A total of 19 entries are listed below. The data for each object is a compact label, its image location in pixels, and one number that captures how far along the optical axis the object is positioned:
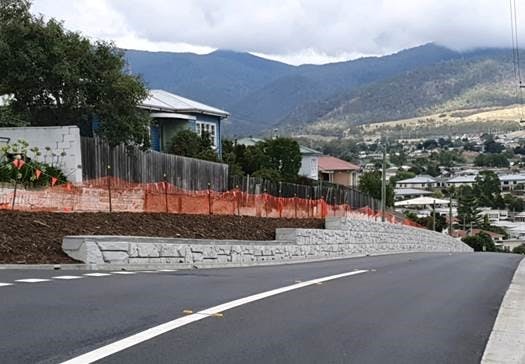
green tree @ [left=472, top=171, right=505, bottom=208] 138.00
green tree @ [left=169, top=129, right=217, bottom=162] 43.94
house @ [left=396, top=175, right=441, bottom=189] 151.12
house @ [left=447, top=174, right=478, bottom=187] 151.12
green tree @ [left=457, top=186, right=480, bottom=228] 116.79
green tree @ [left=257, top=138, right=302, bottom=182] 58.28
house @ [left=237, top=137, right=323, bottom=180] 81.69
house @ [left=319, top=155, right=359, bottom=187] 95.00
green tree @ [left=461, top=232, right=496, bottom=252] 85.75
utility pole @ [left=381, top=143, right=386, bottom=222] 48.41
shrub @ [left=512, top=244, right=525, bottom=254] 96.14
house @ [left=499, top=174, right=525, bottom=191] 163.62
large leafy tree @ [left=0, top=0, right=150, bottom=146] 29.84
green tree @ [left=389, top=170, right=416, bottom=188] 159.02
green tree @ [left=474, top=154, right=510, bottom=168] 196.00
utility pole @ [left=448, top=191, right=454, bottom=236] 82.41
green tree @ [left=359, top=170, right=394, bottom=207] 82.25
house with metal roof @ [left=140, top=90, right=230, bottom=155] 48.53
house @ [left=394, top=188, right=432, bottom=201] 131.57
